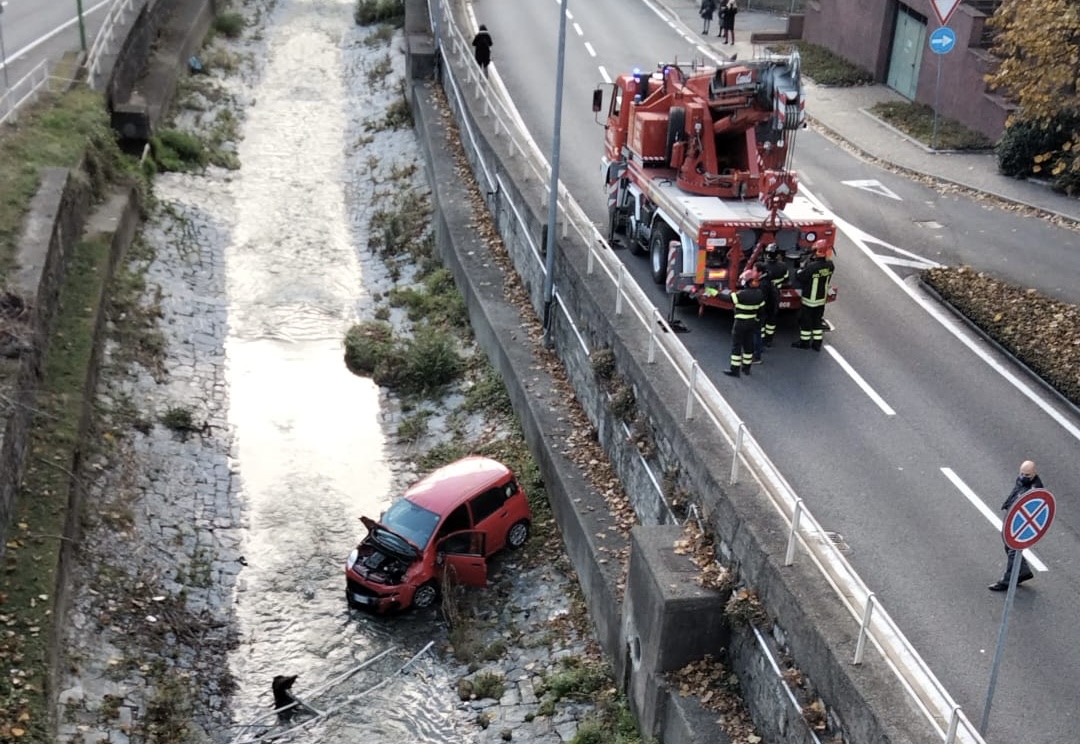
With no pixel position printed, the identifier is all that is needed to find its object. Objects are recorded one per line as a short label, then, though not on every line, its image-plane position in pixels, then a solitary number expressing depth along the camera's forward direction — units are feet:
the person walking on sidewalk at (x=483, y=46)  109.70
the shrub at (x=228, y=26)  140.84
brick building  101.19
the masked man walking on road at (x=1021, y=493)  42.05
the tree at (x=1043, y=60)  63.82
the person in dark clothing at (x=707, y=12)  135.23
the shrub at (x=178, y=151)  104.42
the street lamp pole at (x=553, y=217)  64.85
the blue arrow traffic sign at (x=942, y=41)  95.86
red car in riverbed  59.36
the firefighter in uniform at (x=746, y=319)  58.85
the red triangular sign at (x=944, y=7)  90.22
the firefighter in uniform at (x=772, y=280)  61.46
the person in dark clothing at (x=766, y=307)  61.36
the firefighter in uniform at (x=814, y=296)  61.21
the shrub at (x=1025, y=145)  91.09
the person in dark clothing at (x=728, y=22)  129.90
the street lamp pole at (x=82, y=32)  104.94
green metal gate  112.37
